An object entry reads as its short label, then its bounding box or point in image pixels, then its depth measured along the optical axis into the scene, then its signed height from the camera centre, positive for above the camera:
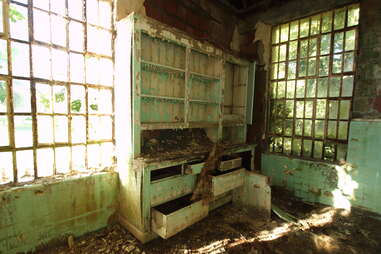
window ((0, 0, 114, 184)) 1.65 +0.24
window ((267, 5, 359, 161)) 2.65 +0.52
